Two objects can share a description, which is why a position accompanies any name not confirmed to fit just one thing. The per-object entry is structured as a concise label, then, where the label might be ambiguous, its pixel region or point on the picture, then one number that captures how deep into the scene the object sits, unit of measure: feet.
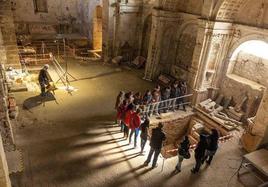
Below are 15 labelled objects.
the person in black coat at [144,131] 21.50
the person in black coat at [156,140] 19.77
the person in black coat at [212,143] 20.70
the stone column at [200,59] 30.26
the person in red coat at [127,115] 23.49
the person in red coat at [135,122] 22.78
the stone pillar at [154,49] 37.36
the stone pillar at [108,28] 43.99
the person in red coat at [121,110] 24.57
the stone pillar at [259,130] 22.84
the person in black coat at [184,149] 20.22
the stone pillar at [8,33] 35.49
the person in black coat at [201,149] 20.06
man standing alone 30.19
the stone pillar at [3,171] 11.40
